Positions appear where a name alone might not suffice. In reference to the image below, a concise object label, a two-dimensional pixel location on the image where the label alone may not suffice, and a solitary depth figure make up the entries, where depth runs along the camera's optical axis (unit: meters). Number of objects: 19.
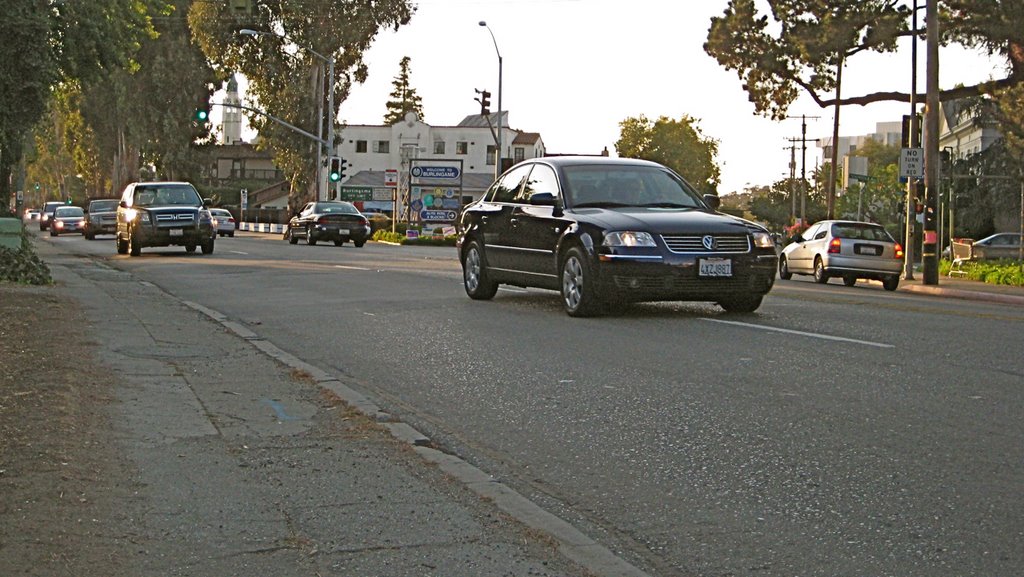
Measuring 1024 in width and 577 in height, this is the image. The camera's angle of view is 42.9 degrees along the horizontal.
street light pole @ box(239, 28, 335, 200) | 60.62
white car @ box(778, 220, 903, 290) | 27.56
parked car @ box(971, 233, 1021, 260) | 35.56
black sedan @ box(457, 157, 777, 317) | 12.84
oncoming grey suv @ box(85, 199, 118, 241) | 50.66
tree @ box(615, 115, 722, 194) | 131.38
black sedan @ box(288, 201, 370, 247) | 43.50
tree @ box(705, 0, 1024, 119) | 33.56
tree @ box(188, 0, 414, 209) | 61.69
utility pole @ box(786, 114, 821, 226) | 80.68
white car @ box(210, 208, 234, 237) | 60.19
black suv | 30.12
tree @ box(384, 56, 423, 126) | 148.38
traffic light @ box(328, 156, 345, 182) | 59.50
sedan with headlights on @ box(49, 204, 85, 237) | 60.22
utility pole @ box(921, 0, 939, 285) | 27.29
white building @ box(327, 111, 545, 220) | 118.44
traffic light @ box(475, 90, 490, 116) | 52.75
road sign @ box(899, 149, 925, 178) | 28.08
